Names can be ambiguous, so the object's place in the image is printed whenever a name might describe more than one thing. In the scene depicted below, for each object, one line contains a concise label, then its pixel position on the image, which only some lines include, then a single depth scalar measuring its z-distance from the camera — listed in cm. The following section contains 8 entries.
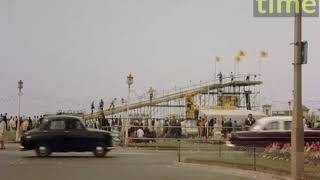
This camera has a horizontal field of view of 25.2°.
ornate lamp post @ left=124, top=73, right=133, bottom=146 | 4194
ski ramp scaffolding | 6800
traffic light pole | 1900
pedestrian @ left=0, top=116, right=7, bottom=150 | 3581
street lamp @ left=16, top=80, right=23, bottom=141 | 4637
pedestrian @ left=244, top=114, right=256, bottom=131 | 4048
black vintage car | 2973
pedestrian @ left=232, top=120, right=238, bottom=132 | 4159
